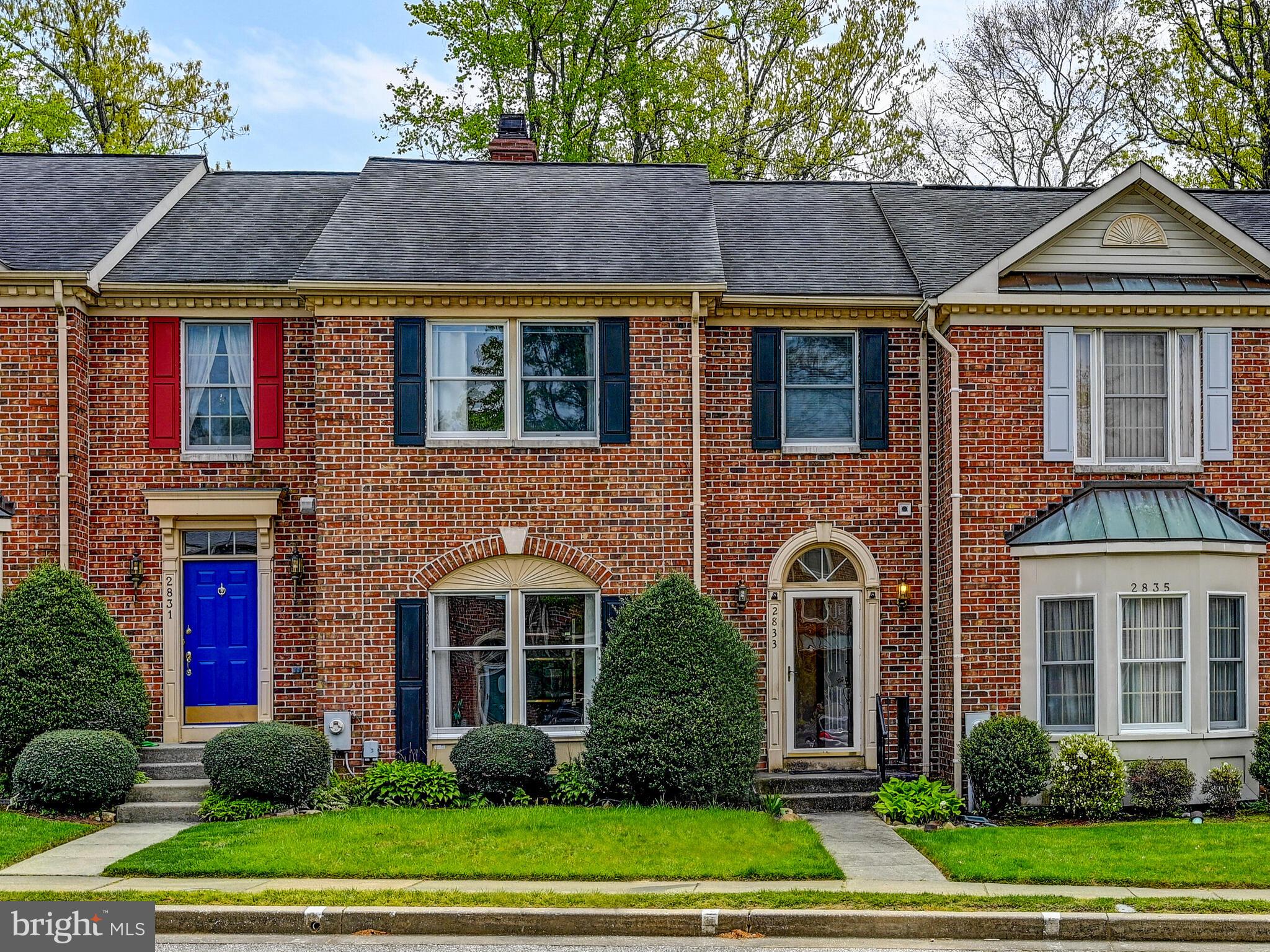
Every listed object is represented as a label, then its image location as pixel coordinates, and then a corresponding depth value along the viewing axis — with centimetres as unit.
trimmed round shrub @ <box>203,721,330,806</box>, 1438
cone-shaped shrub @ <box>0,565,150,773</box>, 1506
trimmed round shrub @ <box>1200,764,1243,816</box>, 1523
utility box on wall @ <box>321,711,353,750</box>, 1569
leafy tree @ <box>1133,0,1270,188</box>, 2905
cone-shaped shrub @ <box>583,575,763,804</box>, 1438
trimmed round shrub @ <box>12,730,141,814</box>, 1422
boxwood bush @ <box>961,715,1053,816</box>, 1505
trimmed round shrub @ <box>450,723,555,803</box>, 1479
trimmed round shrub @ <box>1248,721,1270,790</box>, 1538
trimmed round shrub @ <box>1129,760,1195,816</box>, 1509
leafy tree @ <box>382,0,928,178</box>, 3005
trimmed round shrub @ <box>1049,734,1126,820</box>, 1494
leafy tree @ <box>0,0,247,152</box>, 3058
